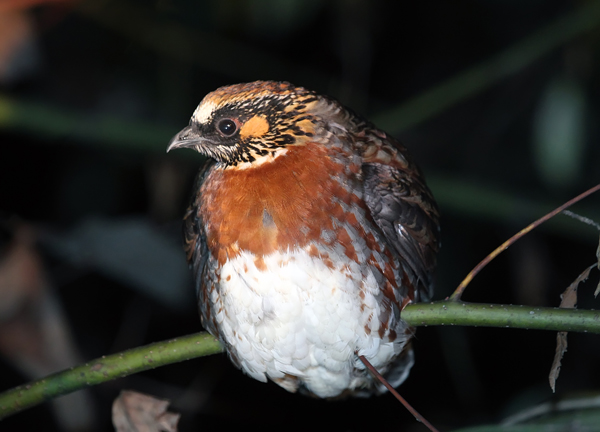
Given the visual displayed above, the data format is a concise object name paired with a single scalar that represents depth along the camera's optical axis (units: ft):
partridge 15.79
